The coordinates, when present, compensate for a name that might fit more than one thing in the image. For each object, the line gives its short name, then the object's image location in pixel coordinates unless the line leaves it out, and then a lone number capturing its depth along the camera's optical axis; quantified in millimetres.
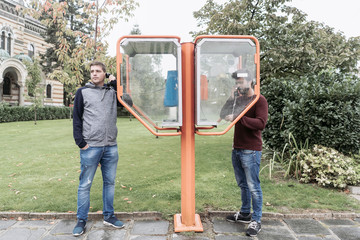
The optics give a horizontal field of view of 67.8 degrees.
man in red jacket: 2928
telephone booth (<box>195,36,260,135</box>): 2859
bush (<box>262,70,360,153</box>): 4961
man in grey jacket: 3070
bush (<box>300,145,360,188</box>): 4512
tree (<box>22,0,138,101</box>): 5711
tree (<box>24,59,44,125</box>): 18484
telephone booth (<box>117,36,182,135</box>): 2883
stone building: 22078
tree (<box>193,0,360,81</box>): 6125
